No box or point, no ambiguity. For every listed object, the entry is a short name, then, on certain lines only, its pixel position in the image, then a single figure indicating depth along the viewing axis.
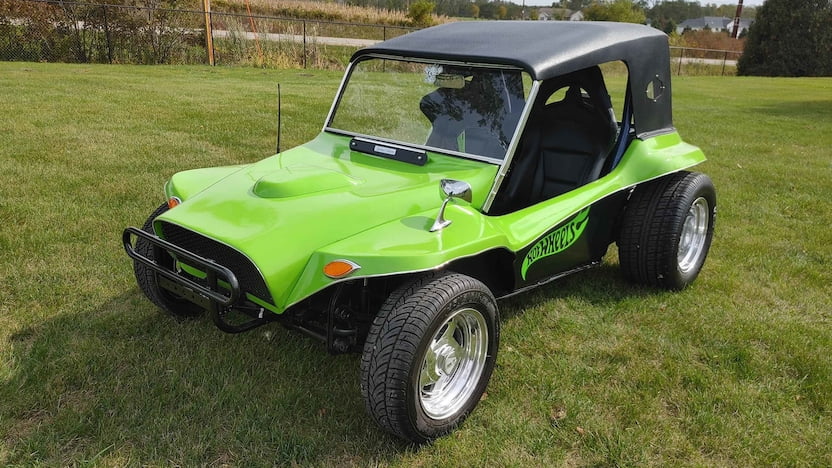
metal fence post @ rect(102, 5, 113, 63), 14.99
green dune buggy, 2.63
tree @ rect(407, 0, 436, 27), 29.25
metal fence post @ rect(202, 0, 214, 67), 16.07
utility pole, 46.38
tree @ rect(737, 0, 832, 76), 28.69
